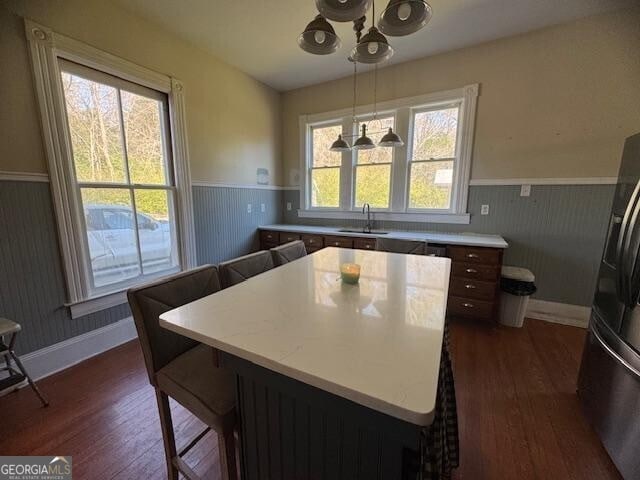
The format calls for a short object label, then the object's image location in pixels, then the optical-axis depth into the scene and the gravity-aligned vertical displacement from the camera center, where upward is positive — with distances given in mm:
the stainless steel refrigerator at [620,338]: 1170 -681
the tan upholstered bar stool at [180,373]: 932 -704
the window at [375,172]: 3352 +334
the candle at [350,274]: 1280 -367
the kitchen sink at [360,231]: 3164 -422
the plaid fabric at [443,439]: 709 -733
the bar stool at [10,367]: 1493 -1014
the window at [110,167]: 1844 +237
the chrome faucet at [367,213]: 3431 -217
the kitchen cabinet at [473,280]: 2416 -763
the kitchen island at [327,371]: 597 -422
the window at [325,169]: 3699 +400
